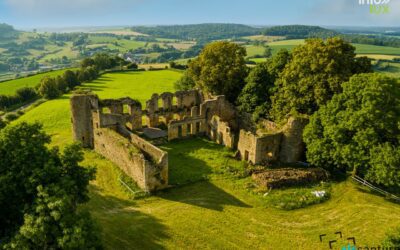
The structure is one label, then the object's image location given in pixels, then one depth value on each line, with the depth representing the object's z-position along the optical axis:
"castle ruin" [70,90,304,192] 26.38
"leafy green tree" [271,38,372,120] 29.86
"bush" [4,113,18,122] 48.22
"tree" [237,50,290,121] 37.44
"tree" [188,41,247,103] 41.28
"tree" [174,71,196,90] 56.04
